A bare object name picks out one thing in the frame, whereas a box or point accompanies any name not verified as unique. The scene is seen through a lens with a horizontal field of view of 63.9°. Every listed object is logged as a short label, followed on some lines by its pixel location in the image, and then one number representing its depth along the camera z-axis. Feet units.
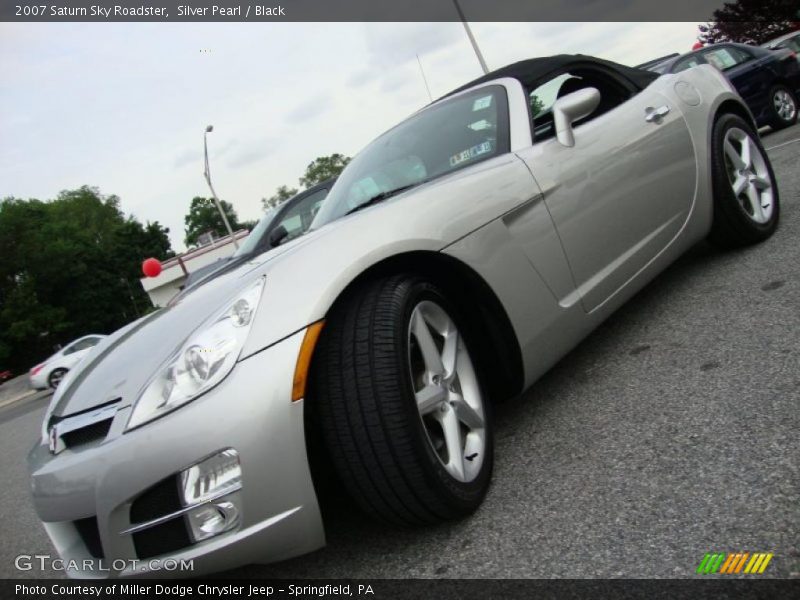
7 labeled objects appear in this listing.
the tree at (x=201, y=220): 331.36
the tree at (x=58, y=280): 128.77
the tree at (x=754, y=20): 95.35
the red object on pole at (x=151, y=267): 60.84
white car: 54.03
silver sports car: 5.14
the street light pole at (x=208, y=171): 87.20
